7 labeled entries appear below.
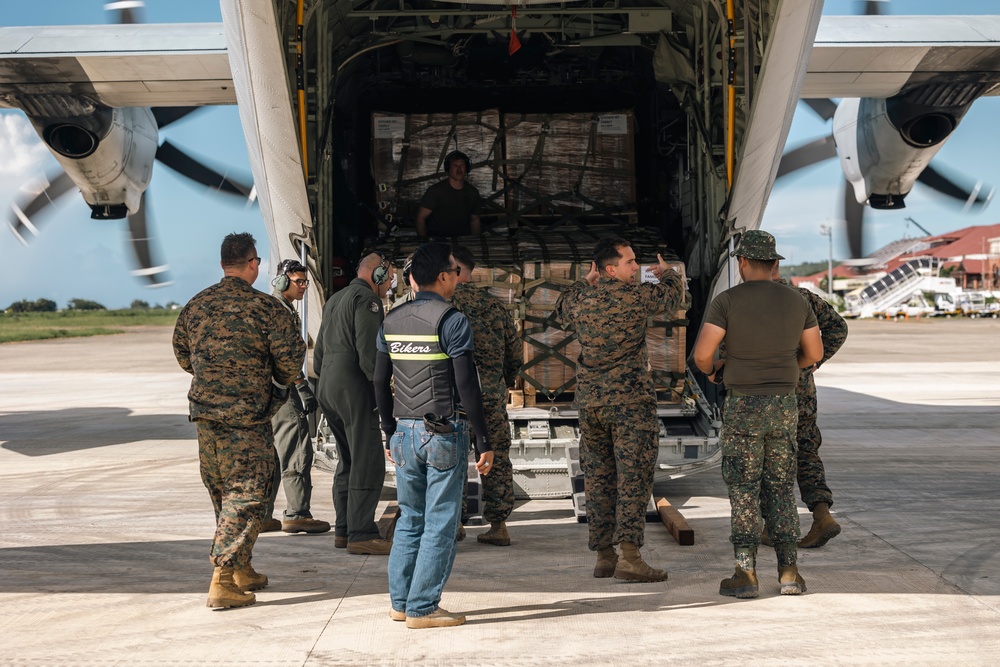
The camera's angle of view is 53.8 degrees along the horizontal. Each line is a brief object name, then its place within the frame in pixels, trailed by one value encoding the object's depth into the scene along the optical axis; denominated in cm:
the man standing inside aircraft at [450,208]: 844
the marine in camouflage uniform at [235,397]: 459
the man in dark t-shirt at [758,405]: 470
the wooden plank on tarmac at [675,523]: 581
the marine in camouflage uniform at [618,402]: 504
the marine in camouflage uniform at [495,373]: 586
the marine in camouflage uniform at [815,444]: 569
